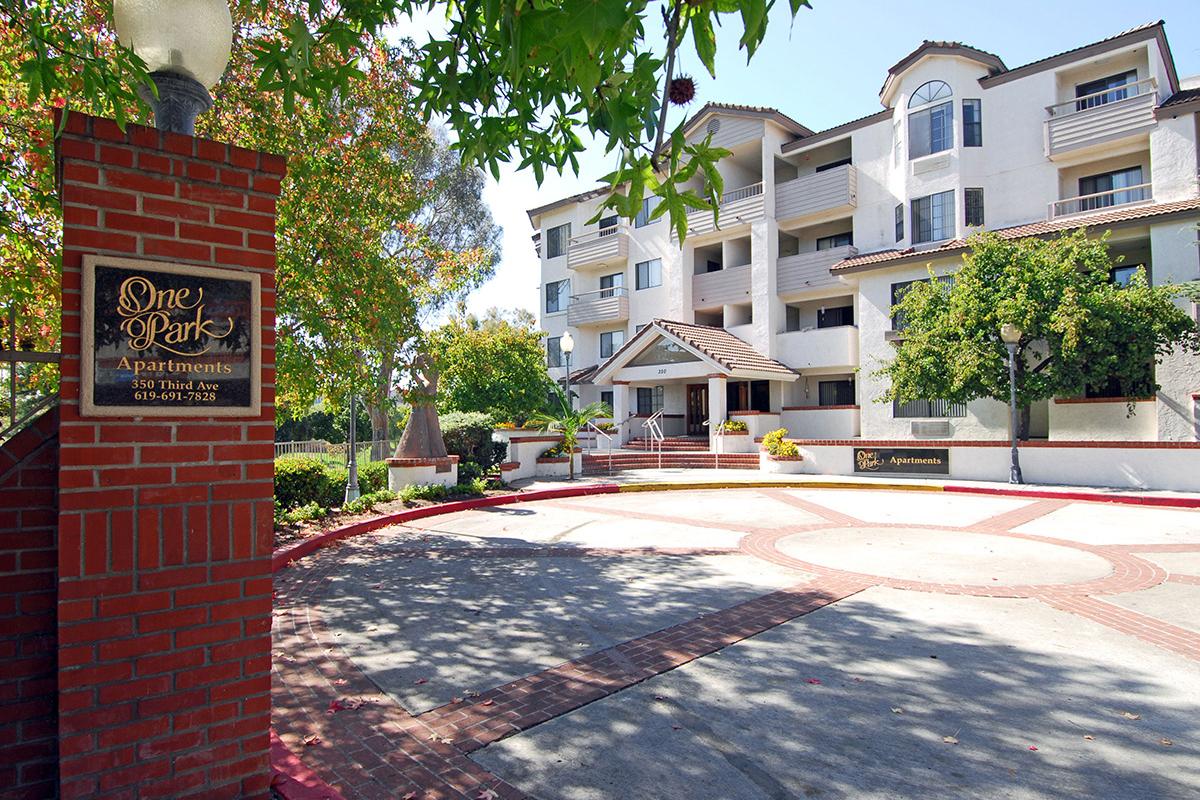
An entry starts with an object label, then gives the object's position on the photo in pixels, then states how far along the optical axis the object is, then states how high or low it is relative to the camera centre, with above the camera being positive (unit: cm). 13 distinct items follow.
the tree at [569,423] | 1847 -25
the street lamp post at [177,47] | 289 +169
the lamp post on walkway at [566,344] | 2030 +224
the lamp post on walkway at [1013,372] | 1623 +92
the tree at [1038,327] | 1636 +213
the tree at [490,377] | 2359 +145
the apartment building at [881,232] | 1942 +689
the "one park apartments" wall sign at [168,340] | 251 +33
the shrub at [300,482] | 1059 -105
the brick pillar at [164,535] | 246 -46
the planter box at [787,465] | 2055 -168
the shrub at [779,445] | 2058 -108
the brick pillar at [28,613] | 259 -76
